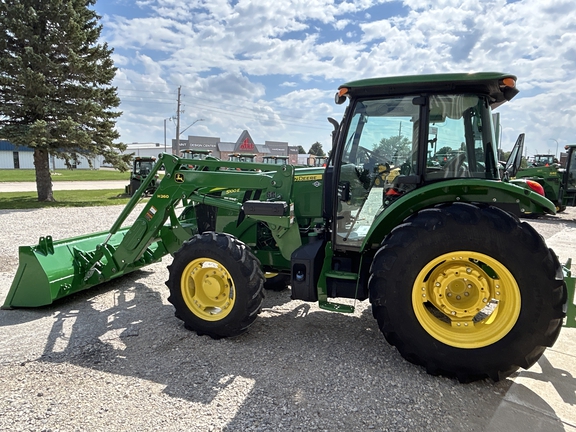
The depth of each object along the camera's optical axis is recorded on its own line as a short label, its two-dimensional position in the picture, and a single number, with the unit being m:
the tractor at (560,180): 14.15
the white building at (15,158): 59.22
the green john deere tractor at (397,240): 3.25
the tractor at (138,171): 20.75
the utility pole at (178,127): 40.99
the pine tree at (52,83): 15.65
